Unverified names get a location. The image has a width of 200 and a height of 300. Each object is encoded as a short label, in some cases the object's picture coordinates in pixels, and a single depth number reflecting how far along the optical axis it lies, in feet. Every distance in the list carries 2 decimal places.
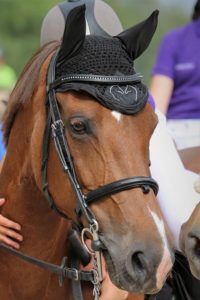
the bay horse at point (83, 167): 19.43
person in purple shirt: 33.04
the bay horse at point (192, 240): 20.20
